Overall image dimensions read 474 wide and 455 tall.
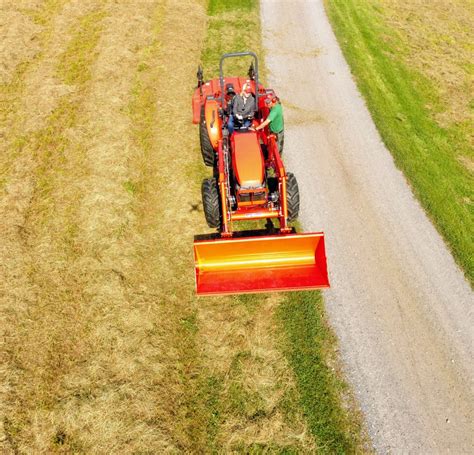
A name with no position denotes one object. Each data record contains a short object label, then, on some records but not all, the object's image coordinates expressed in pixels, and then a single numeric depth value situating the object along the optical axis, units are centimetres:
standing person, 926
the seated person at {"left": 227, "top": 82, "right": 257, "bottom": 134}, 937
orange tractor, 770
